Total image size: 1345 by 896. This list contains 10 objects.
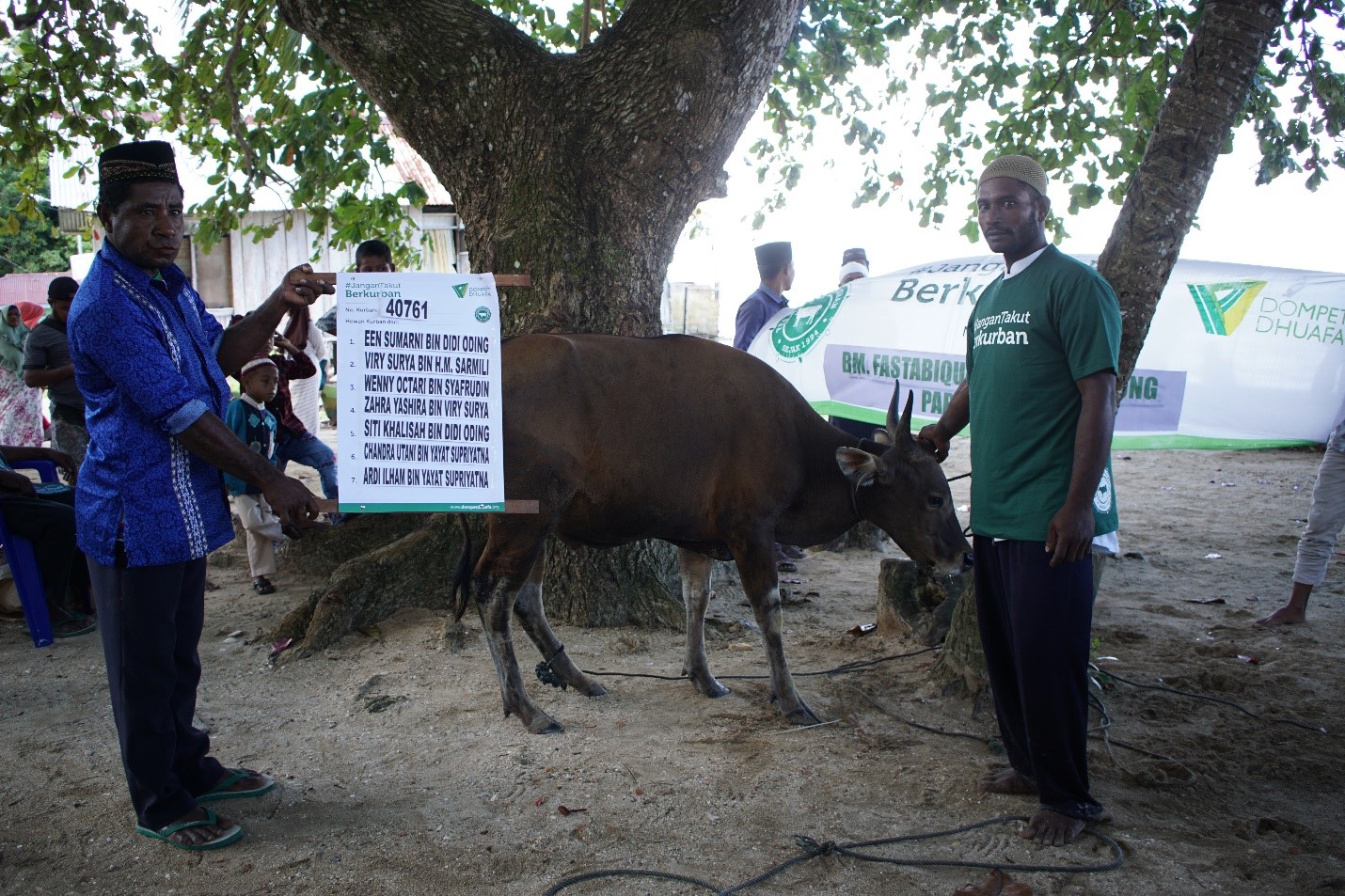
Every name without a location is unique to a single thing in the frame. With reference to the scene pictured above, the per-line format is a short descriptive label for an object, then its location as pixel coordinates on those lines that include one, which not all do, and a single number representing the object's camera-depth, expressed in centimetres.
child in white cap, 646
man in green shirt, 321
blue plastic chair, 578
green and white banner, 715
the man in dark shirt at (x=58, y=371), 747
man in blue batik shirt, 310
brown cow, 447
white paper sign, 350
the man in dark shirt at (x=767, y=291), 796
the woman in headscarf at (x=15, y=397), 941
